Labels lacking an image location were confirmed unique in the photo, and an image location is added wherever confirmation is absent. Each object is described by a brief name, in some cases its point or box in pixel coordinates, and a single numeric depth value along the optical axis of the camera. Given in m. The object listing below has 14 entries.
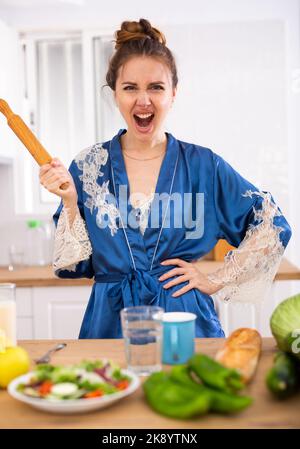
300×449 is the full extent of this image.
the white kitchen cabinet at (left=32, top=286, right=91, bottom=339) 2.80
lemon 1.05
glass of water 1.07
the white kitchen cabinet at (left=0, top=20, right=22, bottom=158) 3.08
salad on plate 0.92
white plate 0.88
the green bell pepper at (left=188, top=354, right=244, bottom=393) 0.89
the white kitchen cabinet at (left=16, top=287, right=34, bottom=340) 2.80
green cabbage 1.14
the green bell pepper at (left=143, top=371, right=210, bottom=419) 0.85
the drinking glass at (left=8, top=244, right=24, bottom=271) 3.29
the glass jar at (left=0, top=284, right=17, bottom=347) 1.23
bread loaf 1.02
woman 1.66
